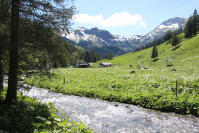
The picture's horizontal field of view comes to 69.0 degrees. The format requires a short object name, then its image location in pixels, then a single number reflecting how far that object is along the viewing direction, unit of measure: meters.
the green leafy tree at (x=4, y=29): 7.05
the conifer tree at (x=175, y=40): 83.88
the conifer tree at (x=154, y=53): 83.75
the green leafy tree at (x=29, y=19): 8.21
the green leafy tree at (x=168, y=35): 130.16
